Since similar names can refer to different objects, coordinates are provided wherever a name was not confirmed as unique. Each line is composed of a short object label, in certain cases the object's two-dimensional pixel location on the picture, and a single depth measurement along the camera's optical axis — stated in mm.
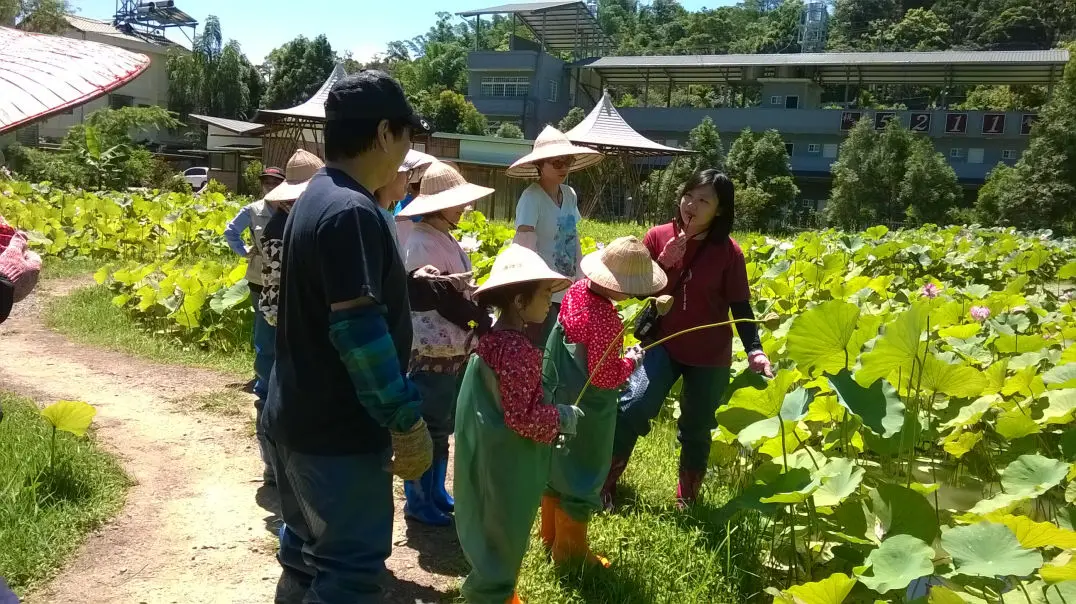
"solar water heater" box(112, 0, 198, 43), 48906
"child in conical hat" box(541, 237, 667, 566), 2682
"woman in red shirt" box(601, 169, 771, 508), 3135
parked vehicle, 25247
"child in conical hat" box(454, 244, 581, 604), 2240
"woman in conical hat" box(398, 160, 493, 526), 3014
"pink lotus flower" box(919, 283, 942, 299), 6039
